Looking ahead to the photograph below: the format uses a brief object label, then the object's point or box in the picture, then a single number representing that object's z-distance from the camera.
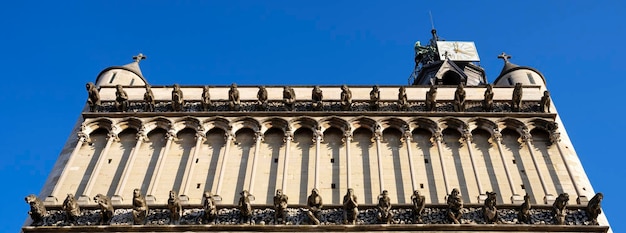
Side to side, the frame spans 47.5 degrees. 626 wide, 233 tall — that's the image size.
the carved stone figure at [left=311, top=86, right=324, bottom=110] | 18.62
